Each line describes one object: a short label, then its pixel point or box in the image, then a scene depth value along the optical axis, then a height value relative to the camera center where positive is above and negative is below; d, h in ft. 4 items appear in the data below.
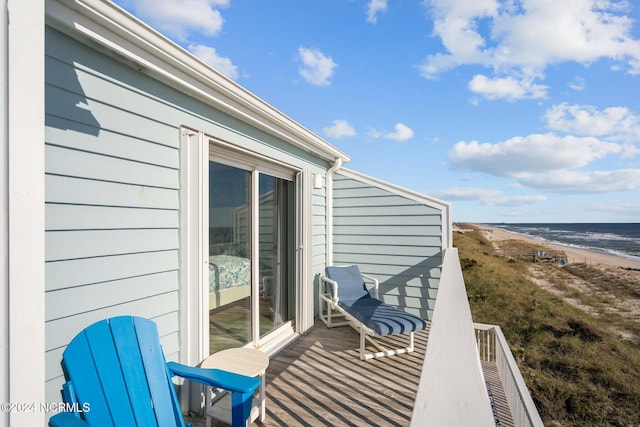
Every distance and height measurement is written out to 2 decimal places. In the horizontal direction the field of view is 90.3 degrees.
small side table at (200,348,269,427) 6.78 -3.22
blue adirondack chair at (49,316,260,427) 4.75 -2.62
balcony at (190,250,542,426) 2.23 -4.66
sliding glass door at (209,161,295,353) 8.66 -1.15
